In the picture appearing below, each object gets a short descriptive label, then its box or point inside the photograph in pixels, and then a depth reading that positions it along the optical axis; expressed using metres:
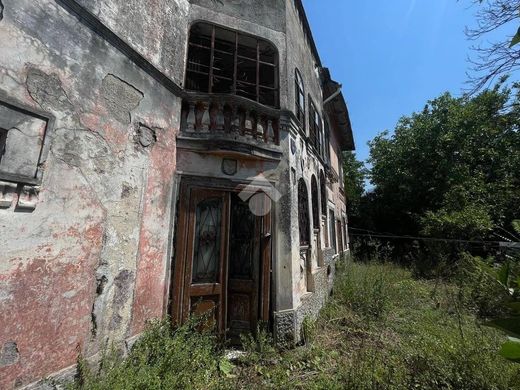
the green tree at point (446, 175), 13.18
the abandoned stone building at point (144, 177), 2.76
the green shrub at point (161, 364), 3.02
